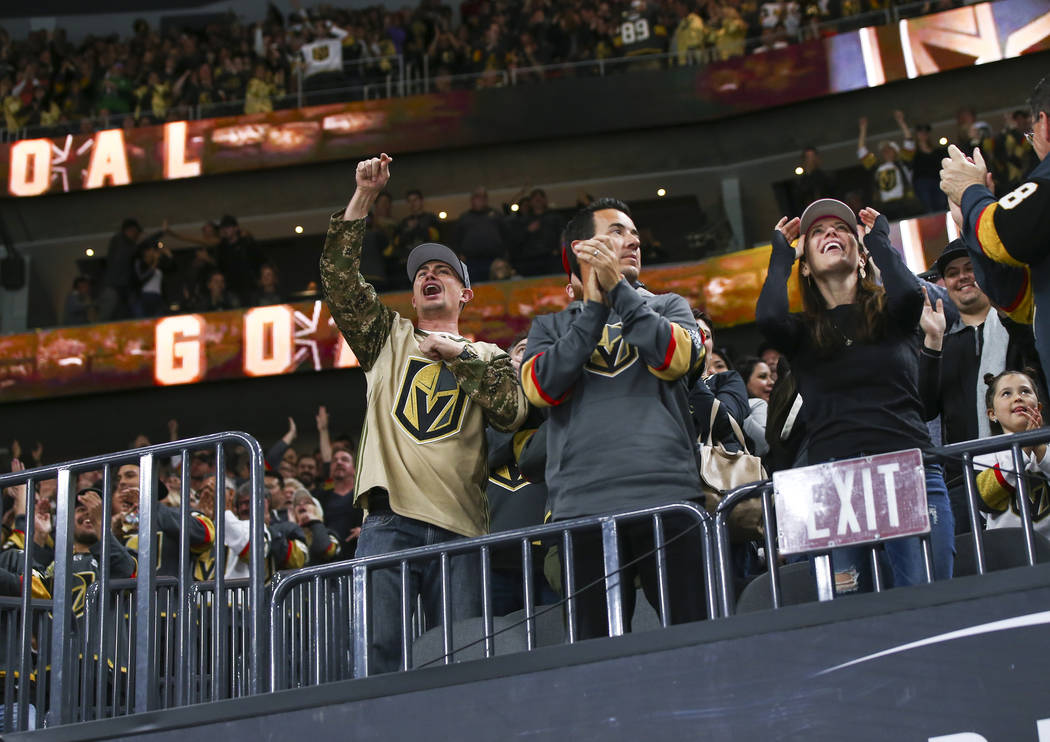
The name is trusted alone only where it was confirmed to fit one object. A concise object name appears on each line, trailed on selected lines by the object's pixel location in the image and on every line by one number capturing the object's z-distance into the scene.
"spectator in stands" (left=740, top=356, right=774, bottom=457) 5.33
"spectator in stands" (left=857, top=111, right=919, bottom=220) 14.21
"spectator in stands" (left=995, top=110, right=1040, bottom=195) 12.22
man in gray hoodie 3.88
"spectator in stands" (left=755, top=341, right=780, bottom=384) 7.90
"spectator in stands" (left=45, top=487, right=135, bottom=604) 5.13
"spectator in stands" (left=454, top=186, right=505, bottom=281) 15.30
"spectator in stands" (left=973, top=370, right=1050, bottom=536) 4.48
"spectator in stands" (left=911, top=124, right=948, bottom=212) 13.49
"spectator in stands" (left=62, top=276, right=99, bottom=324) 17.08
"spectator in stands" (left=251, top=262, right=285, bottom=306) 16.41
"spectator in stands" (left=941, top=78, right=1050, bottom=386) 3.66
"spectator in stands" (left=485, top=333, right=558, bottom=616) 4.75
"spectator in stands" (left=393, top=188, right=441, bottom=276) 15.29
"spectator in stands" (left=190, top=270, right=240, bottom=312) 16.47
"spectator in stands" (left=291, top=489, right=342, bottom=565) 7.52
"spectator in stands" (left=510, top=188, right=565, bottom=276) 15.40
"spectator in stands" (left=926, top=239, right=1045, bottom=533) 5.05
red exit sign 3.31
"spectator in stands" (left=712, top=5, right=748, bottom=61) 16.98
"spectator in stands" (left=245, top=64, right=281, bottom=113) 18.23
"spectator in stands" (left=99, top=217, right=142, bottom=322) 16.84
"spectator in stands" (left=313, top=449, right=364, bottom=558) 8.42
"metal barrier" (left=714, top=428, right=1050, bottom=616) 3.40
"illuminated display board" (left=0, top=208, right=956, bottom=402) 15.31
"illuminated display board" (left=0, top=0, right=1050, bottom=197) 16.41
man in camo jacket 4.39
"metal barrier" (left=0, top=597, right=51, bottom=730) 4.31
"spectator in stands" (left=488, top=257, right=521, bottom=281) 15.37
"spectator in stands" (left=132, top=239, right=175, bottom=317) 16.72
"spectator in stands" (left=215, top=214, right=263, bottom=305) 16.64
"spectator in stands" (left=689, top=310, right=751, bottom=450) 4.89
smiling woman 3.91
